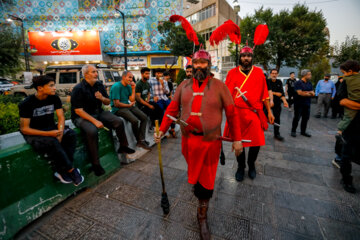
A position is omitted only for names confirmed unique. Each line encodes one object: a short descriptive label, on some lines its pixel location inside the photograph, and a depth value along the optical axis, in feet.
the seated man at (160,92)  18.72
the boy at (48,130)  8.17
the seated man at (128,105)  13.93
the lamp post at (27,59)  45.95
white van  29.35
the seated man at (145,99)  17.06
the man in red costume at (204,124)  6.44
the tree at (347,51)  47.74
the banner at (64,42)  69.15
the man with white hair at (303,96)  17.22
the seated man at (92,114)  10.14
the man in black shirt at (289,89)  21.59
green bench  6.72
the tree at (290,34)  43.96
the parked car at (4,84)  47.71
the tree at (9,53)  37.08
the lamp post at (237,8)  37.63
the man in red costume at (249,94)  9.57
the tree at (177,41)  60.70
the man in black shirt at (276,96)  17.85
